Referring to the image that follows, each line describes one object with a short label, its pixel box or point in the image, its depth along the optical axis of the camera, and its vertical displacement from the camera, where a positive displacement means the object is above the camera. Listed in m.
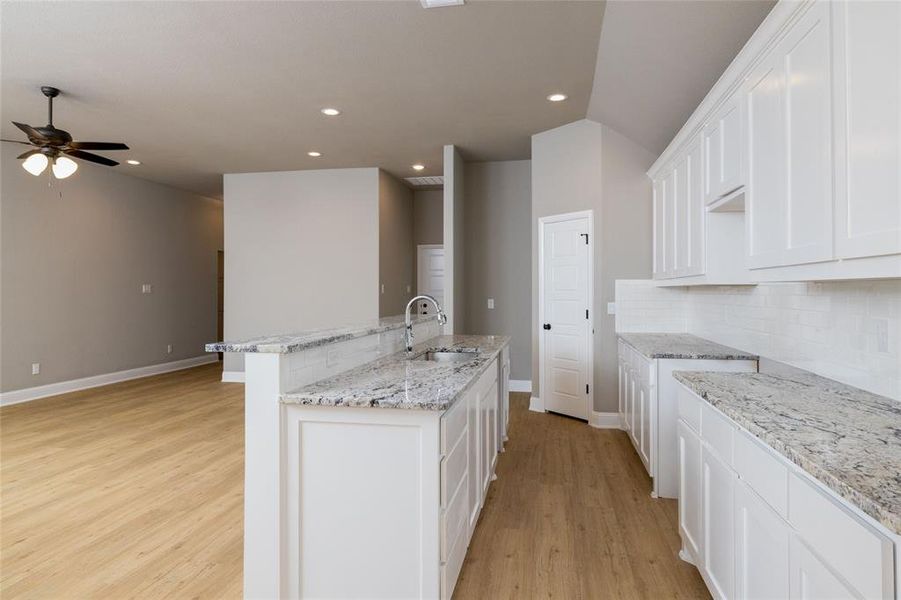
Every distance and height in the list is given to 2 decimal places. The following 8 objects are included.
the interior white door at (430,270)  7.71 +0.51
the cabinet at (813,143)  1.30 +0.56
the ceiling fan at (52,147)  3.82 +1.26
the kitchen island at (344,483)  1.78 -0.68
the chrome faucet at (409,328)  3.09 -0.17
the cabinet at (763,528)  0.99 -0.60
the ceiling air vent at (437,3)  2.85 +1.76
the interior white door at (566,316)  4.88 -0.15
